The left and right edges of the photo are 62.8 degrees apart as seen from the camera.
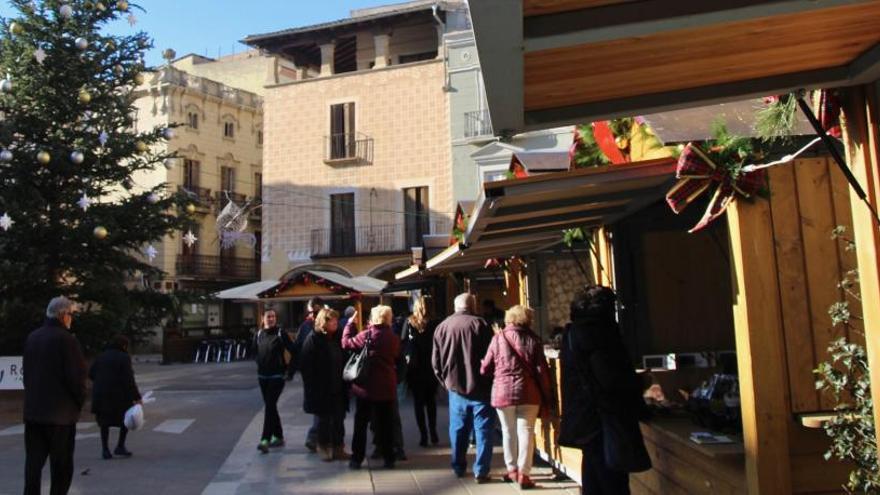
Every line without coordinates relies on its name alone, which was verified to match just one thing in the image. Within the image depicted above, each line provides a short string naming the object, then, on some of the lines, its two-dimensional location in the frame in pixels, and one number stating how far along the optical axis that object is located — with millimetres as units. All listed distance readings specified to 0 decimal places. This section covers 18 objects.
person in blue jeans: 6395
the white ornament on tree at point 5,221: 10766
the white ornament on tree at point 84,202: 11562
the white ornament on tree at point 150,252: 12344
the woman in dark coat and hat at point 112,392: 7836
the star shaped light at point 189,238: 12961
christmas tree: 11484
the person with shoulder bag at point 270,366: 8000
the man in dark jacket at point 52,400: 5359
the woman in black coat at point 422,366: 8289
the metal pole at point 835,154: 2617
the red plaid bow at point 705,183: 3297
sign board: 10328
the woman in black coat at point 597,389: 4086
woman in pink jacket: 5902
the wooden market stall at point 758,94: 2078
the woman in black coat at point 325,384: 7508
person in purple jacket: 7031
